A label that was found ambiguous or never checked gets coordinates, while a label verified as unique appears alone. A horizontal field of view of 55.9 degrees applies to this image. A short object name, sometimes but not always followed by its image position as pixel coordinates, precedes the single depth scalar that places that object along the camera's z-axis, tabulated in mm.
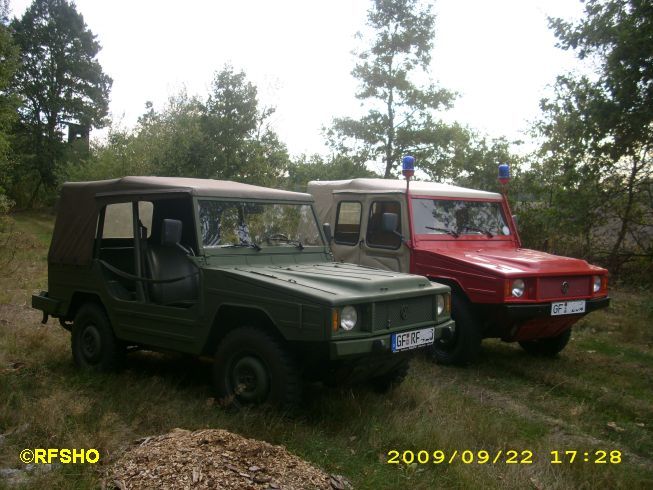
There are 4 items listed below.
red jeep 6270
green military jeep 4383
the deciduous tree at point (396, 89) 19422
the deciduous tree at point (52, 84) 35688
